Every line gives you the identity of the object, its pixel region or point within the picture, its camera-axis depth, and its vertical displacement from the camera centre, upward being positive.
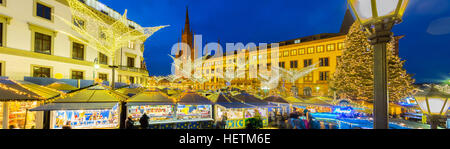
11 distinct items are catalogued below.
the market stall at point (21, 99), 7.39 -0.94
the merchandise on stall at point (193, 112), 12.70 -2.53
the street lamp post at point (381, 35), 2.16 +0.53
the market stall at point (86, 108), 8.44 -1.46
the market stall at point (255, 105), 13.44 -2.09
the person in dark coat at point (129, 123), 9.75 -2.52
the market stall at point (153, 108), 10.66 -2.07
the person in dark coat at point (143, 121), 9.94 -2.44
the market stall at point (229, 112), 12.52 -2.64
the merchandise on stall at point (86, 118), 9.55 -2.32
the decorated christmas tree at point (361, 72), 17.06 +0.55
